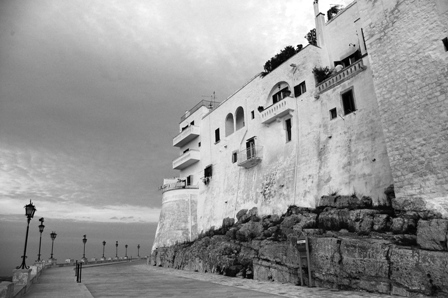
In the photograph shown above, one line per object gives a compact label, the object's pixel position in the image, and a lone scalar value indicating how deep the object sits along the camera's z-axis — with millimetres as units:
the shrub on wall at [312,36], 25344
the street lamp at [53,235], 31234
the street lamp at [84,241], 40431
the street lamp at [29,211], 14558
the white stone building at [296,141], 16562
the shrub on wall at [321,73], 20594
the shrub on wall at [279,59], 25797
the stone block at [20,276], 11977
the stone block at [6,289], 8045
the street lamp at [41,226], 26688
